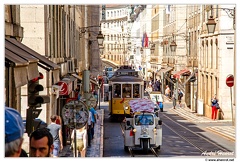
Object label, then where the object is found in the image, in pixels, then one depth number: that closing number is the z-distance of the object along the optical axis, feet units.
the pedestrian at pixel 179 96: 161.99
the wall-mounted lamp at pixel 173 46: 158.51
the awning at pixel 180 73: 167.02
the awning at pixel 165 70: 213.73
